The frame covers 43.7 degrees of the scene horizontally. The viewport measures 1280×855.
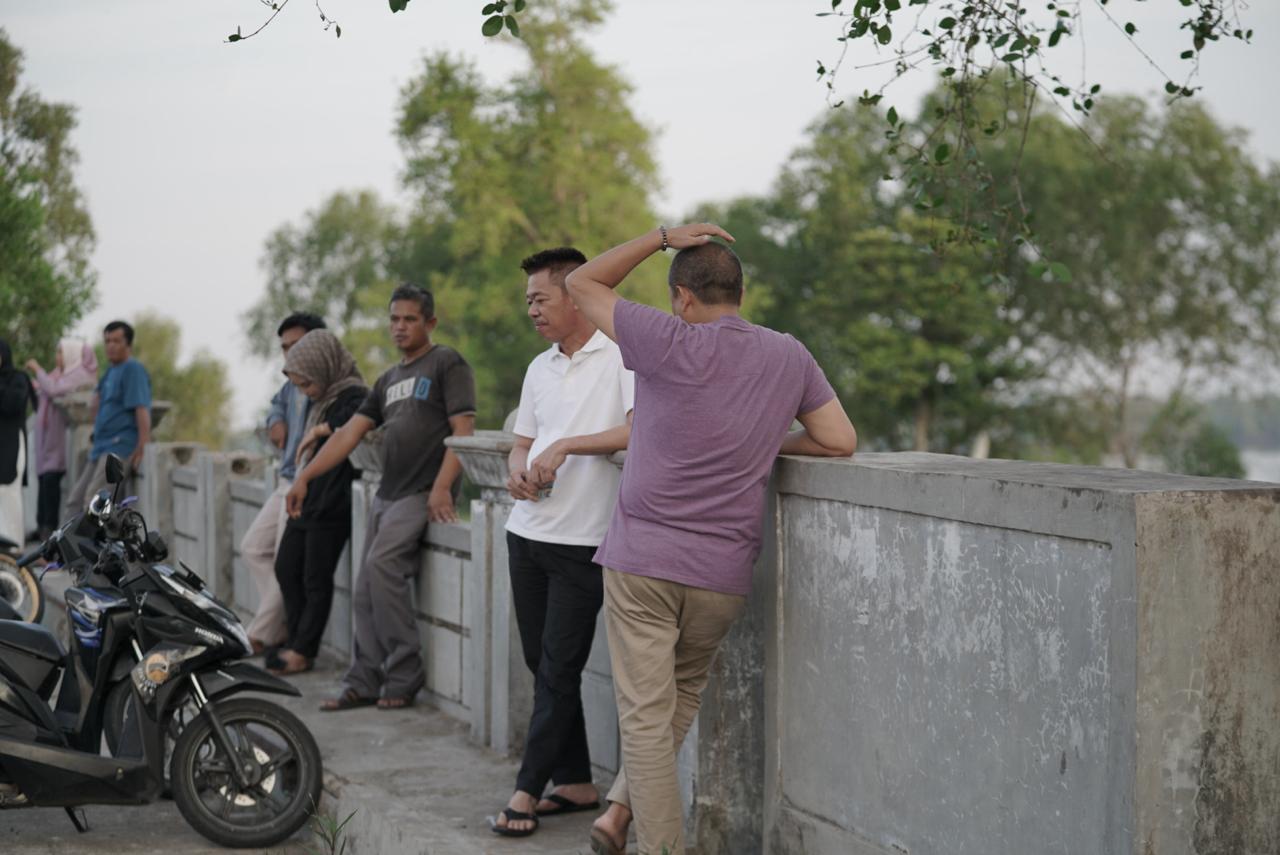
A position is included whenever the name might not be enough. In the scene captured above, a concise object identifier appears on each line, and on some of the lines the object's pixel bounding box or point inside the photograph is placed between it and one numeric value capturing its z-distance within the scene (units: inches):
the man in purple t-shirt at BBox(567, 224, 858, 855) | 155.1
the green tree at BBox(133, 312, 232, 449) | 2273.6
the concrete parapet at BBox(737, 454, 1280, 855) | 122.5
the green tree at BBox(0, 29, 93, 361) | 995.3
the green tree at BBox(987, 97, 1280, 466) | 1804.9
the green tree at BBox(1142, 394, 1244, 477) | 1790.1
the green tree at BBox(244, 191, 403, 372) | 2898.6
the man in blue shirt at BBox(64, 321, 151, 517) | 470.3
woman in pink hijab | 558.9
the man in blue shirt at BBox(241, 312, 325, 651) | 333.4
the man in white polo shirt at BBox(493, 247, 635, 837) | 191.6
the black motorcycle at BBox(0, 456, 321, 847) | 203.2
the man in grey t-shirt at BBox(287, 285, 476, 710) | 273.7
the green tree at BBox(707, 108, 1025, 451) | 1804.9
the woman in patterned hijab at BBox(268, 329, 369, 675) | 308.7
